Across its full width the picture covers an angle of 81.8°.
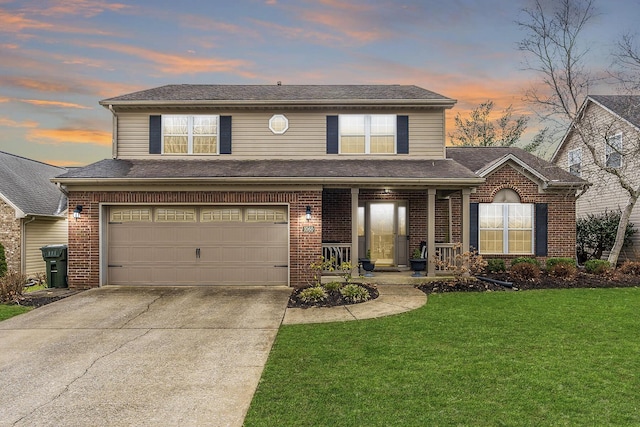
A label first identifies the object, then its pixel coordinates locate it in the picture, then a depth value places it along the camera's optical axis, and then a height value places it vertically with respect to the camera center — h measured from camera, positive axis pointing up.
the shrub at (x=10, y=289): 8.95 -1.85
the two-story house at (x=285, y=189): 10.46 +0.75
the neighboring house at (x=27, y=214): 13.20 -0.04
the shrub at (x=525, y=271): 11.05 -1.71
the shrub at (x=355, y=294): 8.66 -1.90
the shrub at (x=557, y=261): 11.89 -1.55
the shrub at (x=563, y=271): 11.16 -1.71
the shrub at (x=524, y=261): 11.97 -1.55
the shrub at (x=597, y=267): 11.66 -1.67
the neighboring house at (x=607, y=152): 15.01 +2.83
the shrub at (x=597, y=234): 15.10 -0.81
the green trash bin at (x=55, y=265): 10.58 -1.50
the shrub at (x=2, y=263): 12.27 -1.69
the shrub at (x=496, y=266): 12.35 -1.75
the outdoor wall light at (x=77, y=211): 10.38 +0.04
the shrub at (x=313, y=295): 8.60 -1.92
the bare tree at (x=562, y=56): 13.87 +6.03
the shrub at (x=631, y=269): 12.00 -1.77
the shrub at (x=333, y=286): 9.38 -1.85
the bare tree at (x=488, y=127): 28.83 +6.90
